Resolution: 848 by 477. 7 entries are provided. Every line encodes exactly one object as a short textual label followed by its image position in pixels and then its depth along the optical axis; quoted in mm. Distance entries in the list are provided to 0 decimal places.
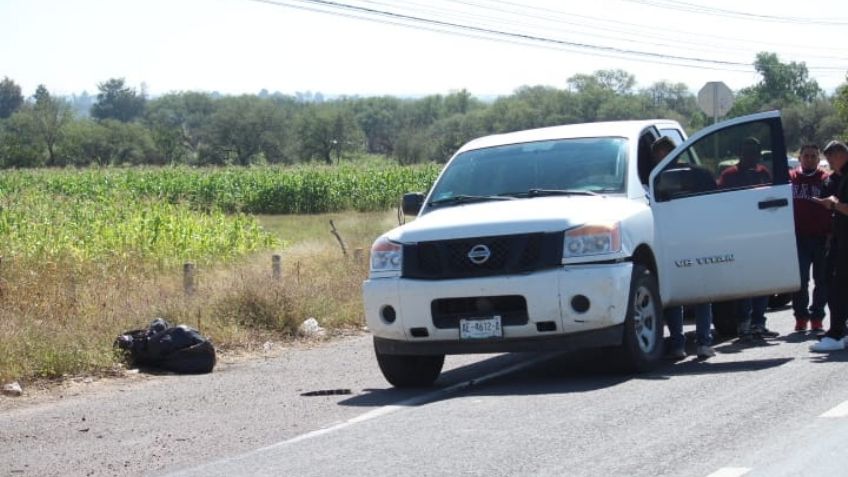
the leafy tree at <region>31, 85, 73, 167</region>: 102075
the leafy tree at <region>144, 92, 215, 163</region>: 101000
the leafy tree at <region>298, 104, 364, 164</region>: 116688
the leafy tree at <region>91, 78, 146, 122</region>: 192750
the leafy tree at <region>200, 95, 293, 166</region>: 110562
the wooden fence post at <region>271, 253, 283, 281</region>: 17489
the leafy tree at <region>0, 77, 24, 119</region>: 195750
